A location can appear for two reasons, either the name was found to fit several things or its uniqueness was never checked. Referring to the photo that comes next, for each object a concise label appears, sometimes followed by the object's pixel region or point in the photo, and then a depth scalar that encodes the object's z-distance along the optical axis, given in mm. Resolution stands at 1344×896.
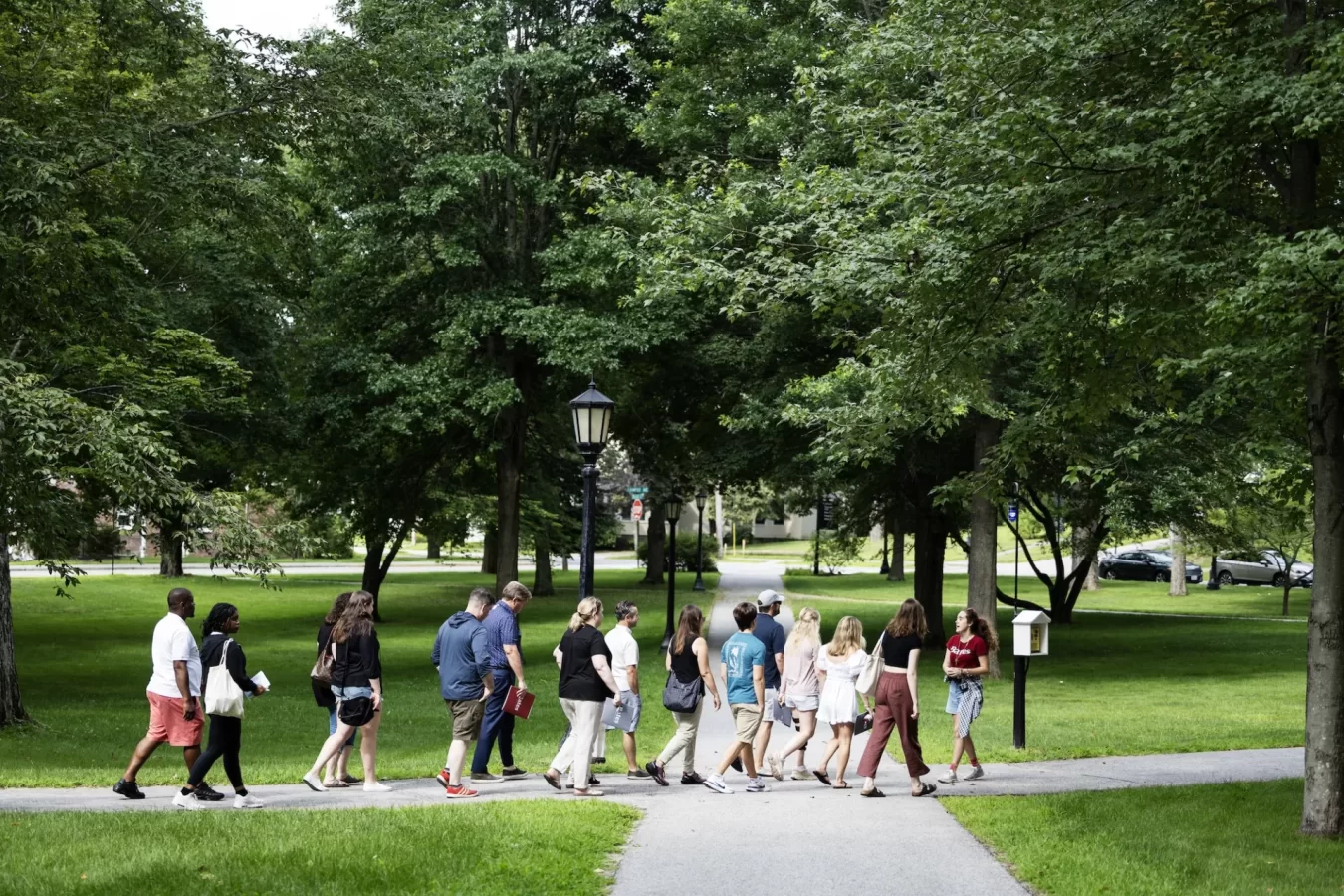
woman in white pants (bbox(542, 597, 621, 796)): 11789
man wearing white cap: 13391
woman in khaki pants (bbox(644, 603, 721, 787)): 12289
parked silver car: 57797
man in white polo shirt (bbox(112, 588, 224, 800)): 10938
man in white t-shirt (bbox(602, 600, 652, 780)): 12672
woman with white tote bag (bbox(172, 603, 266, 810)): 10969
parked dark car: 61656
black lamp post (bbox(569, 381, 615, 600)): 15383
